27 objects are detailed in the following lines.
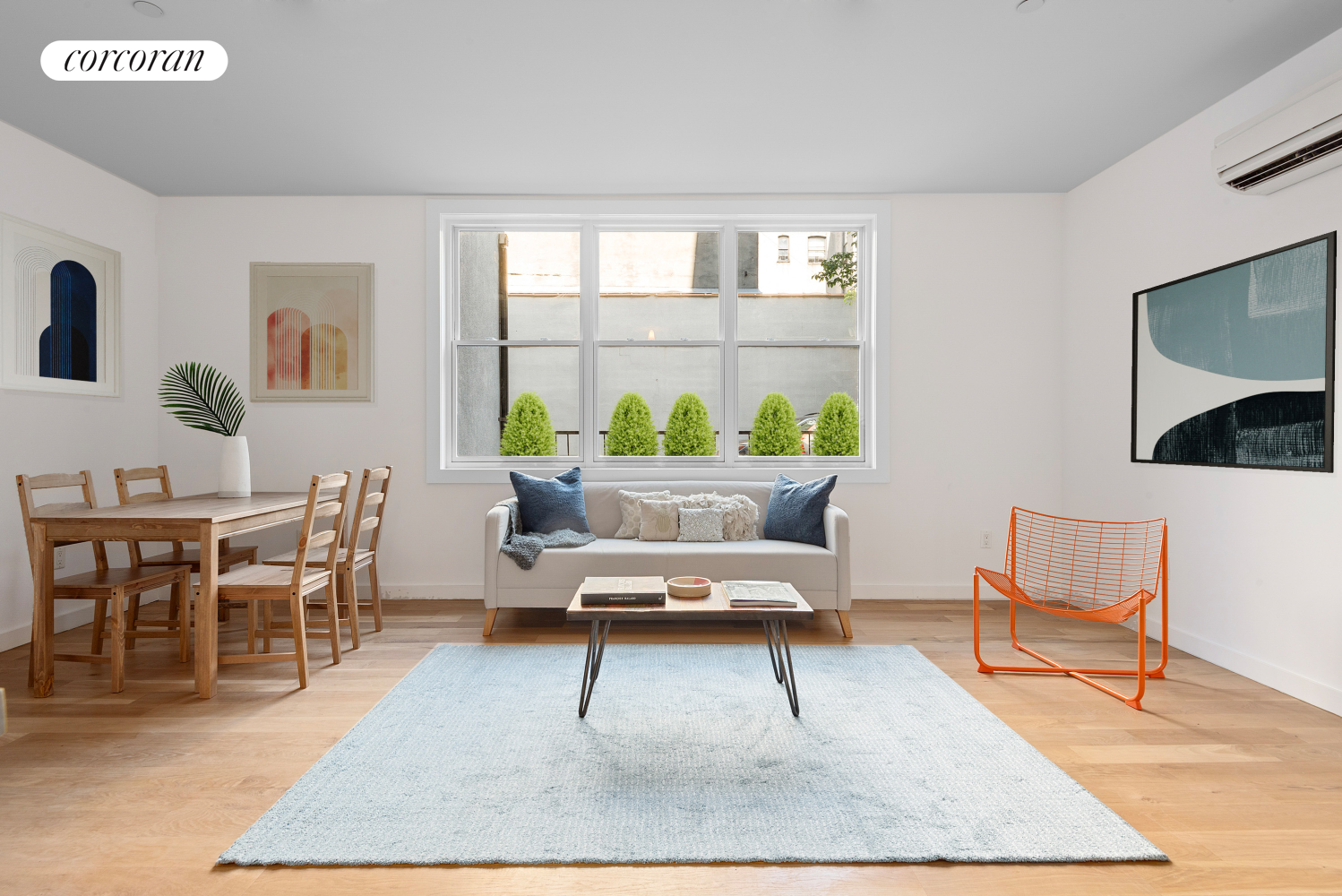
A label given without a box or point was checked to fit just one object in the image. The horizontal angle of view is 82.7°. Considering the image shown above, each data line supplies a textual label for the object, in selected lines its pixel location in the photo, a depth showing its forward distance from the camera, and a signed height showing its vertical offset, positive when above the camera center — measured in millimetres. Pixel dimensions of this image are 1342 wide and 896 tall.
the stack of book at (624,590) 2801 -588
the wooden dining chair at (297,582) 3238 -644
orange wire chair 3432 -734
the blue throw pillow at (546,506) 4508 -423
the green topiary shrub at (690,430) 5164 +32
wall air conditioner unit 2803 +1144
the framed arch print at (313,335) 5000 +652
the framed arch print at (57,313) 3916 +673
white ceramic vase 4062 -192
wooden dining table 3080 -440
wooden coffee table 2744 -646
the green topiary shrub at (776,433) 5177 +14
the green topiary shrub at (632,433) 5156 +13
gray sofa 4152 -725
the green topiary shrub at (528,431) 5156 +25
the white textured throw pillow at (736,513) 4535 -475
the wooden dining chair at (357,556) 3855 -623
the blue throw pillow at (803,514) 4418 -466
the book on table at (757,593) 2824 -608
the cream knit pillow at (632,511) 4625 -468
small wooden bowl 2938 -593
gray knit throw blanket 4152 -599
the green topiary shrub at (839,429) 5168 +39
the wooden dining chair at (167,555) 3863 -630
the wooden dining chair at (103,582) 3152 -643
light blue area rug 1993 -1073
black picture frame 2984 +358
